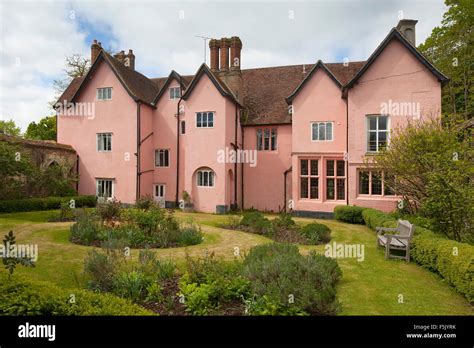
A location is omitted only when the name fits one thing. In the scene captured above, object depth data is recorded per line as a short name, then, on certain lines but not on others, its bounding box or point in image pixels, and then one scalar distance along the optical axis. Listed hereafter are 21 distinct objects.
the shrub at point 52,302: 4.22
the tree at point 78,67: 39.34
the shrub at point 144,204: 13.11
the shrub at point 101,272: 6.31
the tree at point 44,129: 45.28
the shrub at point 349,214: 17.30
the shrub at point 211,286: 5.53
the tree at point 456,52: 24.47
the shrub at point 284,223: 14.08
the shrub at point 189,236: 11.48
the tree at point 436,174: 9.38
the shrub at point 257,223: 13.60
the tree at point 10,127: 61.33
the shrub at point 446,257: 6.56
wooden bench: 9.44
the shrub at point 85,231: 11.23
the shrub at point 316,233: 12.10
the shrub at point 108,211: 12.70
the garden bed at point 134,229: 11.15
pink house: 18.83
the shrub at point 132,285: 6.01
